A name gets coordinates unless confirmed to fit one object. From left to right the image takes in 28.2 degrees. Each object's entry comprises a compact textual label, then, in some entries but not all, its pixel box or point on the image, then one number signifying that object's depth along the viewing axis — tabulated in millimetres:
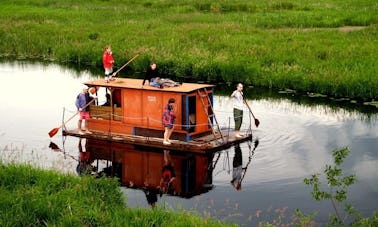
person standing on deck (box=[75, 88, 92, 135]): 30344
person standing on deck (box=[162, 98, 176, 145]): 27516
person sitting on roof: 29216
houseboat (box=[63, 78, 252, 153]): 28219
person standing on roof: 32344
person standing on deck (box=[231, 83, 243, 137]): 28933
